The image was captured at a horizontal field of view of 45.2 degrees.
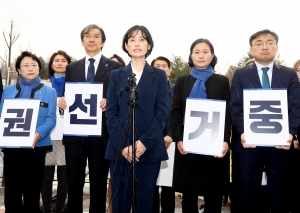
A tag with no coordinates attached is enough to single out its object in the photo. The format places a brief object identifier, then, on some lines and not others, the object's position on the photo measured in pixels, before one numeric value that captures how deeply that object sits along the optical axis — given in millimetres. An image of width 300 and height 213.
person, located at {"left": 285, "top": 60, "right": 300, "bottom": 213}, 5203
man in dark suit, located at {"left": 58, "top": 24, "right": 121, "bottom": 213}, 4371
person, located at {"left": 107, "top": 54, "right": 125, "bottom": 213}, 6191
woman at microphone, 3578
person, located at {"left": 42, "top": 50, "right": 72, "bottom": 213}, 5359
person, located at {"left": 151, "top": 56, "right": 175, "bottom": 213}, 5188
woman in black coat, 4055
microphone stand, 3180
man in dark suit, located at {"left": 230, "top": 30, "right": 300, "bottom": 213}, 4043
